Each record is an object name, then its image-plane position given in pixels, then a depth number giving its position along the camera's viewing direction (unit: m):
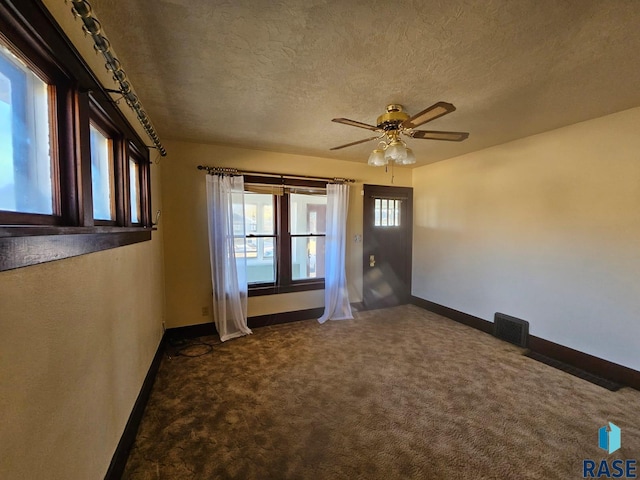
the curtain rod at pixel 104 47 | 0.95
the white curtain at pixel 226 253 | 3.35
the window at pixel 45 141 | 0.82
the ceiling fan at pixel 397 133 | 2.11
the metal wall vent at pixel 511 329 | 3.19
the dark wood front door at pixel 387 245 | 4.53
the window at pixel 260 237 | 3.69
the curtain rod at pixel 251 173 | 3.35
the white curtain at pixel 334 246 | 4.02
